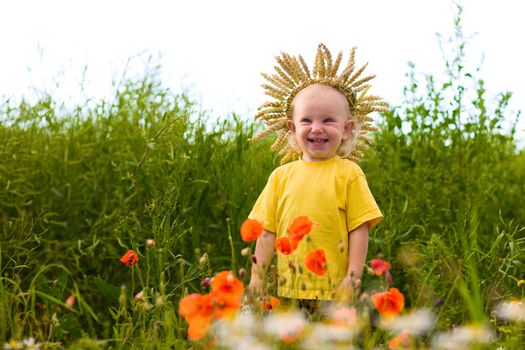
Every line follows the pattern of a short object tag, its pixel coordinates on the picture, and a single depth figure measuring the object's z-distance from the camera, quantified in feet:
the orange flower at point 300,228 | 7.60
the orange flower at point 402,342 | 6.99
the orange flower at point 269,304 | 8.43
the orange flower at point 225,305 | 6.85
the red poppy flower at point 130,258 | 8.94
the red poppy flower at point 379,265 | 7.12
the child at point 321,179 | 9.60
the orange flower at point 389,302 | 7.15
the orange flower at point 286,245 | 7.76
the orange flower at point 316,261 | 7.48
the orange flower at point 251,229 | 7.73
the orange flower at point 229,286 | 7.12
